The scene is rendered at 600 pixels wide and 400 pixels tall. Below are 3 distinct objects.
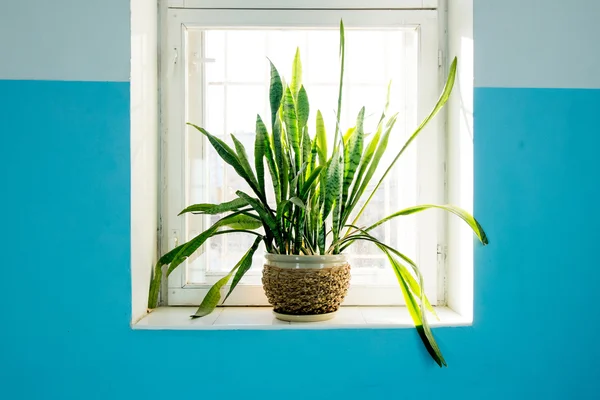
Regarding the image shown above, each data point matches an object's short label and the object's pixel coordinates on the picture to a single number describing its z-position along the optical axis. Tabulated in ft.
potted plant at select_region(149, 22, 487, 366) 5.43
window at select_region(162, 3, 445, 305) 6.34
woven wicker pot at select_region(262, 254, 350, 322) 5.41
